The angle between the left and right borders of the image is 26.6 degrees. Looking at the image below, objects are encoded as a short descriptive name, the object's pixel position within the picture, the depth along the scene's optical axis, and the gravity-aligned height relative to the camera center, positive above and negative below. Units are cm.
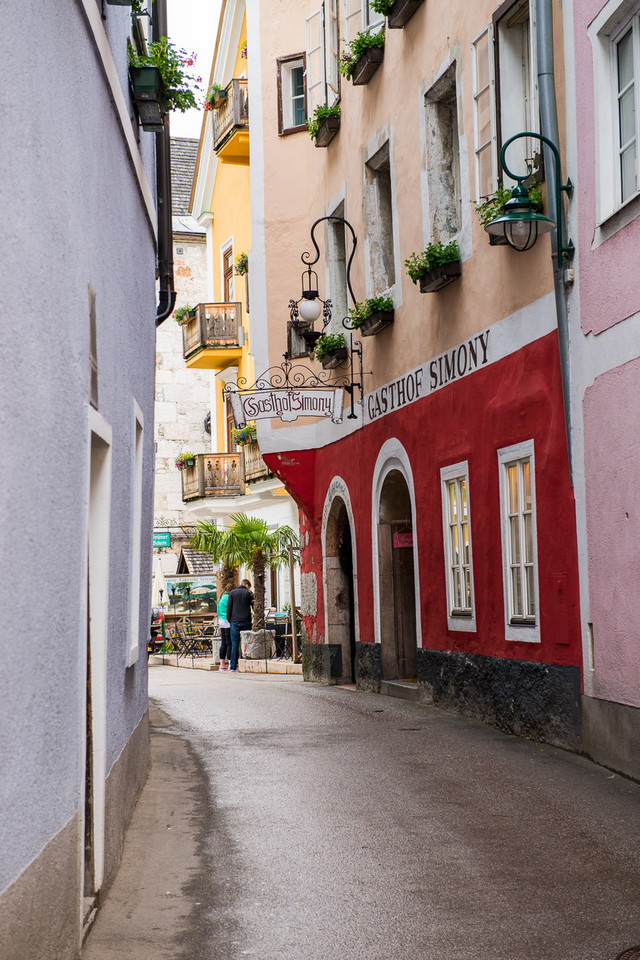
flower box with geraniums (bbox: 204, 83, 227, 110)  2904 +1188
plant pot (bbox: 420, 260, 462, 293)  1337 +364
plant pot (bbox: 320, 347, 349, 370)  1789 +381
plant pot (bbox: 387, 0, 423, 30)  1467 +687
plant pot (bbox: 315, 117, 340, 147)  1850 +702
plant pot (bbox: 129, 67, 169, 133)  868 +356
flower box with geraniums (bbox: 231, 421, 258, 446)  2897 +460
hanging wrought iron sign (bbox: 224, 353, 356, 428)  1655 +299
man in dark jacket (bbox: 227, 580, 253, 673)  2586 +64
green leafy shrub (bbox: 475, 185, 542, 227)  1125 +366
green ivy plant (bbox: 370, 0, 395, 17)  1517 +714
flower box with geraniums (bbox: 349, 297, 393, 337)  1589 +390
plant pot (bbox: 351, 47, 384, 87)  1623 +700
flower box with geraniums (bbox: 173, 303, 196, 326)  3350 +828
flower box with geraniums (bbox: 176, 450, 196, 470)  3362 +469
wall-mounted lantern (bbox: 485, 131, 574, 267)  1017 +315
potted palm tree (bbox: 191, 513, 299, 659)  2670 +199
